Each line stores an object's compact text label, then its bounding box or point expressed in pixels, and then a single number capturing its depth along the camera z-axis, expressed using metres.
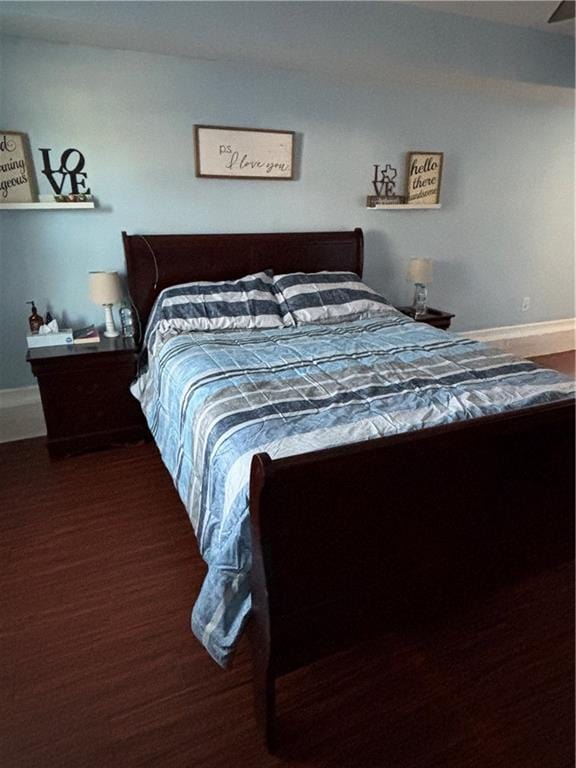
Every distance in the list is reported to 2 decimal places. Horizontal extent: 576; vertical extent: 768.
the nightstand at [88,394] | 2.54
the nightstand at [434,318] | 3.40
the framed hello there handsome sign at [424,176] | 3.45
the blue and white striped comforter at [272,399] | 1.31
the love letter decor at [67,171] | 2.60
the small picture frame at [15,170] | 2.49
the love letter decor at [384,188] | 3.39
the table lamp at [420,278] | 3.47
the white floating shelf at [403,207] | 3.41
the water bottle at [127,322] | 2.83
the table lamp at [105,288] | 2.63
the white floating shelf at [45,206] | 2.51
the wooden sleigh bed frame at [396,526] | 1.08
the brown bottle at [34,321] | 2.67
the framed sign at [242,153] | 2.87
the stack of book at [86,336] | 2.69
